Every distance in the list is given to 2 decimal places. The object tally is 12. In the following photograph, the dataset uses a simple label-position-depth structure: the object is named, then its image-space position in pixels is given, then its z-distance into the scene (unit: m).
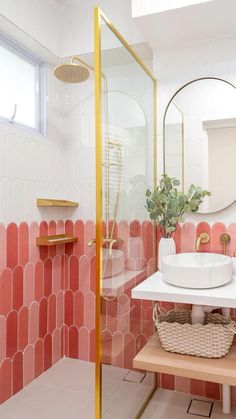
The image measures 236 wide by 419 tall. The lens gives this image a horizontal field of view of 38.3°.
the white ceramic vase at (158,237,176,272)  1.97
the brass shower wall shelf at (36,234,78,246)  2.29
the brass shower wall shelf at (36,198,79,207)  2.29
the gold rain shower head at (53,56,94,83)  1.91
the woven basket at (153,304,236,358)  1.63
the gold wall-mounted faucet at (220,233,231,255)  2.02
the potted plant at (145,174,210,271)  1.95
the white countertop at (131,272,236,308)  1.44
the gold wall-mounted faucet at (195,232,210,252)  2.06
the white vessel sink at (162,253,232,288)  1.53
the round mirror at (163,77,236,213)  2.02
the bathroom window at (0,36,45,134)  2.12
